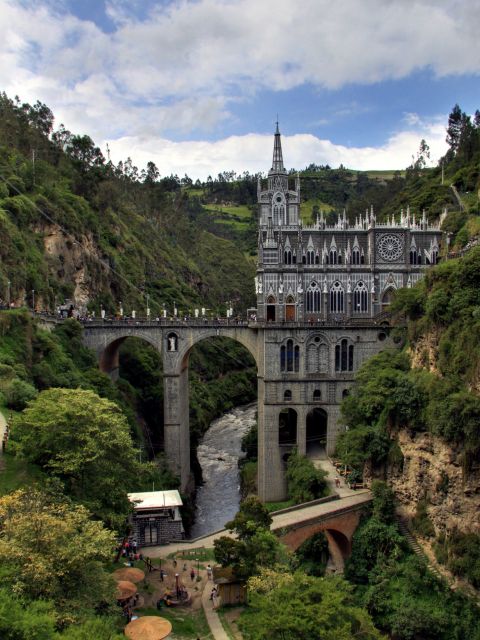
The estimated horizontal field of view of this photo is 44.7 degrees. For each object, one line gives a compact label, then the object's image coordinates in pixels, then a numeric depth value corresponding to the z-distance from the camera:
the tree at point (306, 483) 43.86
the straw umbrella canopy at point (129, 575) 26.73
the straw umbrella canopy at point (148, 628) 21.88
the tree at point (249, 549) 27.58
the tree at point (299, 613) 21.45
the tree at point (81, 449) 27.12
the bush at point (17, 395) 35.59
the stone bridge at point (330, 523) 35.25
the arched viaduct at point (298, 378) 51.22
